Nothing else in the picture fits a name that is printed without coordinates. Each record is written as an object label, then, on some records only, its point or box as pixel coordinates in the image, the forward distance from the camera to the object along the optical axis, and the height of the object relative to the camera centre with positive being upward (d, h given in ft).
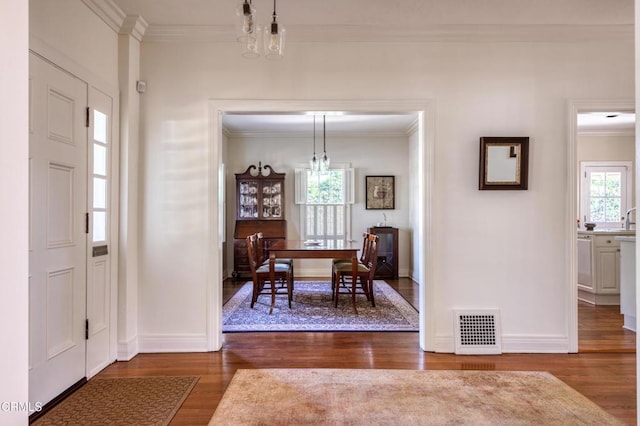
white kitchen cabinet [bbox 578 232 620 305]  14.70 -2.25
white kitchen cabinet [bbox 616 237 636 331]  11.73 -2.31
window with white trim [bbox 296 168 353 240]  21.29 +0.39
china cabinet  20.56 +0.82
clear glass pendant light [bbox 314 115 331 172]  17.58 +3.87
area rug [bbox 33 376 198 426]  6.60 -3.77
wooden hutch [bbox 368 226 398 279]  20.27 -2.20
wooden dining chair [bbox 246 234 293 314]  13.53 -2.30
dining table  12.87 -1.44
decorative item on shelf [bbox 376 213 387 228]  21.22 -0.60
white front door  6.67 -0.35
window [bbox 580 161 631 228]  19.88 +1.16
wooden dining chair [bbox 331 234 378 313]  13.69 -2.29
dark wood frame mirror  9.79 +1.40
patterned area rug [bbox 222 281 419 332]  11.84 -3.70
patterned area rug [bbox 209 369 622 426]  6.59 -3.74
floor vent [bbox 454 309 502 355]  9.75 -3.19
